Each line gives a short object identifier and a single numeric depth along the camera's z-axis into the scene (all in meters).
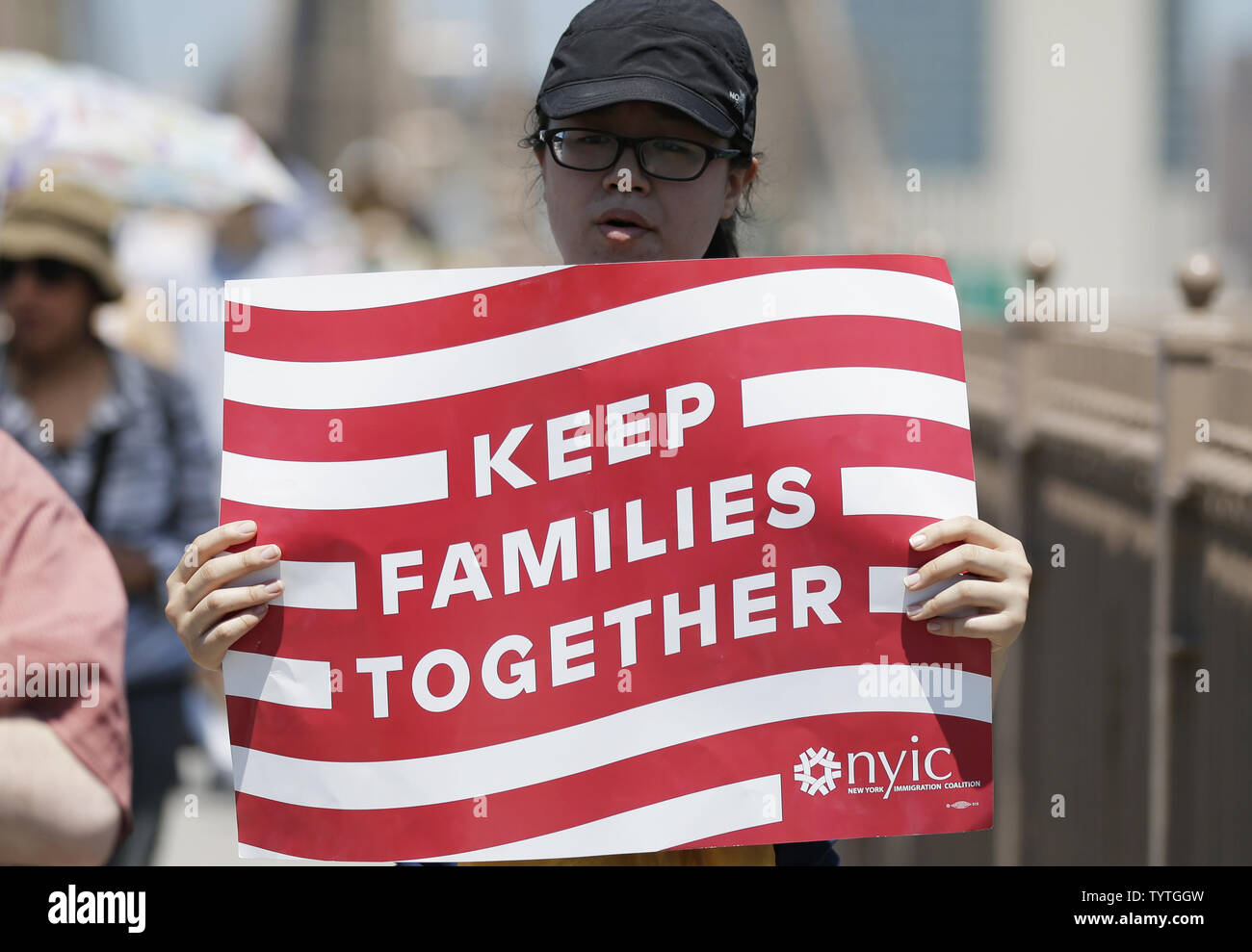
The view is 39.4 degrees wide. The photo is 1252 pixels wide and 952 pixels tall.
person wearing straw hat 5.02
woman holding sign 2.38
